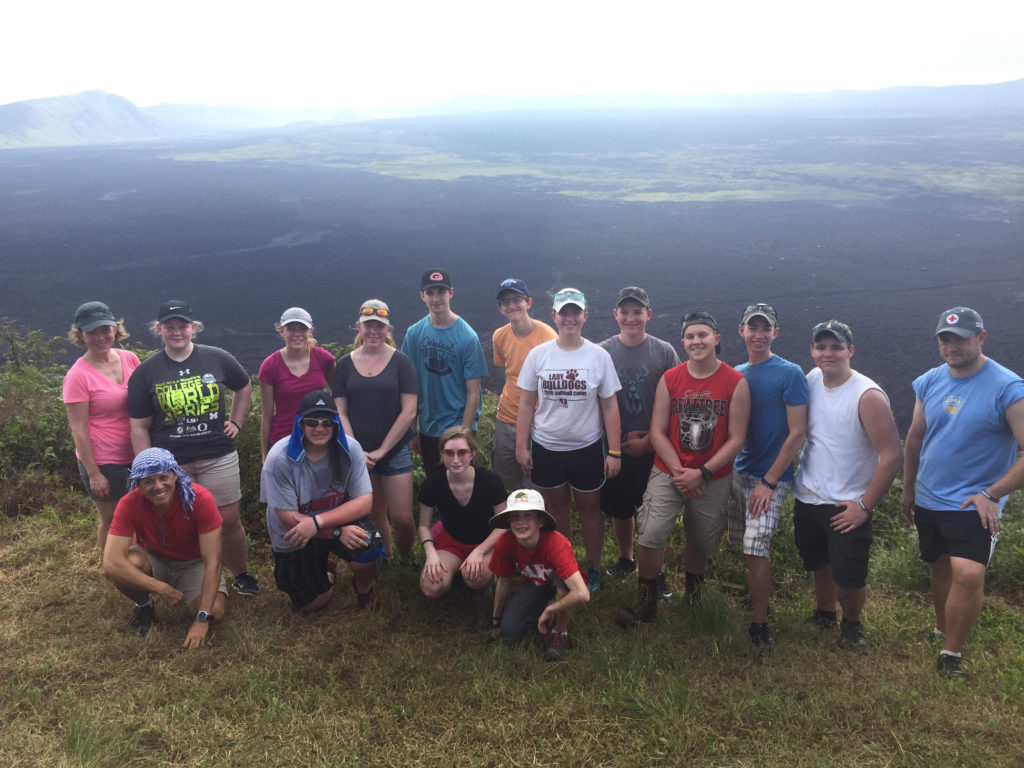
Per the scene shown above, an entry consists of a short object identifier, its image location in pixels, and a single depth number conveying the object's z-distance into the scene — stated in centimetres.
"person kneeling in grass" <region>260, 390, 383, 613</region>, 445
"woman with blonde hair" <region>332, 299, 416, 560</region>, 505
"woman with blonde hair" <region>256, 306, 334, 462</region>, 513
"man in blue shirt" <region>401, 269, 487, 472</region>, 546
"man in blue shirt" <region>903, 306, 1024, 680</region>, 381
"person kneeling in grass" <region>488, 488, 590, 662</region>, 412
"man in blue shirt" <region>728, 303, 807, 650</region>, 431
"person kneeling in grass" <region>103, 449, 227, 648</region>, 420
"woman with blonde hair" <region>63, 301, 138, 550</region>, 478
